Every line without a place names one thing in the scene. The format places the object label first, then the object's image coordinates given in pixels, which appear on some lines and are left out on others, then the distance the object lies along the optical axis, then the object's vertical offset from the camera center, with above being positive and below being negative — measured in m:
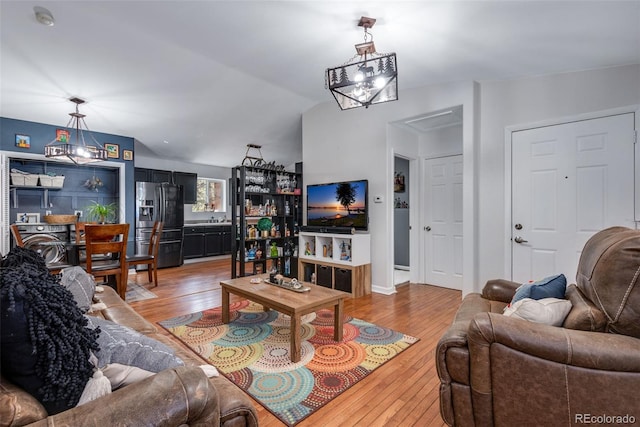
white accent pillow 1.44 -0.48
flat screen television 4.27 +0.10
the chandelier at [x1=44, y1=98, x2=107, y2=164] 4.14 +0.91
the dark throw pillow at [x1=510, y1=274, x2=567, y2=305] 1.73 -0.45
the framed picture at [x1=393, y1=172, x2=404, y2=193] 5.82 +0.53
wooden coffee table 2.28 -0.71
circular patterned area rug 1.91 -1.12
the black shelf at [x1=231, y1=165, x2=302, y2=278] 4.39 +0.01
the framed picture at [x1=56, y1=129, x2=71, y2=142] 5.04 +1.29
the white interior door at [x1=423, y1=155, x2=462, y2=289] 4.52 -0.17
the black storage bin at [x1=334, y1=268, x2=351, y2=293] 4.11 -0.92
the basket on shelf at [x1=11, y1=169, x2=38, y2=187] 4.68 +0.53
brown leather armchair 1.20 -0.63
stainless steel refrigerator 5.93 -0.08
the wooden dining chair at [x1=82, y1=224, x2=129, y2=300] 3.41 -0.44
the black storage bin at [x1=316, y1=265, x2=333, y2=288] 4.34 -0.93
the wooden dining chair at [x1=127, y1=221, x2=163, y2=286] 4.32 -0.65
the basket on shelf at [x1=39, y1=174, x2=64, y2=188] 4.92 +0.53
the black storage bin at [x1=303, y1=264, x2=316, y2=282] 4.71 -0.92
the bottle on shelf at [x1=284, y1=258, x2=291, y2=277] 4.97 -0.90
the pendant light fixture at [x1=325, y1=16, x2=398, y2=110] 2.18 +0.96
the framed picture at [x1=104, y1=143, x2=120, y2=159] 5.50 +1.13
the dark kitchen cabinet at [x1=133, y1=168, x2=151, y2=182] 6.34 +0.79
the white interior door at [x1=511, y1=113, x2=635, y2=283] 2.84 +0.21
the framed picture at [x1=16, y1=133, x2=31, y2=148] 4.70 +1.12
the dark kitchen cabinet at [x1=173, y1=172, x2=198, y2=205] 6.99 +0.68
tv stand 4.11 -0.69
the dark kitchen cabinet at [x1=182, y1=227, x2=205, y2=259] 6.78 -0.69
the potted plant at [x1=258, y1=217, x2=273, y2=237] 4.64 -0.20
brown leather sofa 0.79 -0.55
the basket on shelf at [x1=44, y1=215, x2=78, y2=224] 4.92 -0.10
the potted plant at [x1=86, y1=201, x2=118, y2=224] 5.20 -0.03
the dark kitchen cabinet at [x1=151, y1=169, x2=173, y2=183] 6.58 +0.79
